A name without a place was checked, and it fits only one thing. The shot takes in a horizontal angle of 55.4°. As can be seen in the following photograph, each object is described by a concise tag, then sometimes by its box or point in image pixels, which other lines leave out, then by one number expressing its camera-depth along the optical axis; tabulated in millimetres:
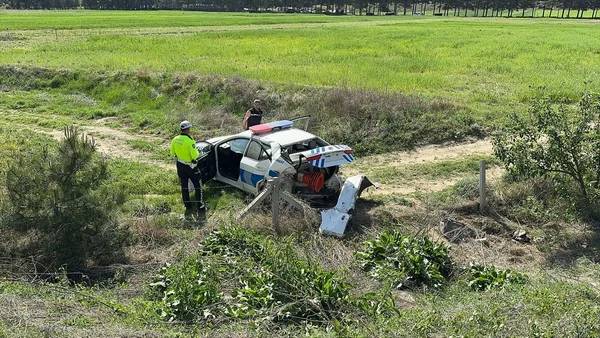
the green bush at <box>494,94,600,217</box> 9859
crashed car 10250
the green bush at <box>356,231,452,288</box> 7781
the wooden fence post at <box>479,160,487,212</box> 10405
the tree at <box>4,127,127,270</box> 8359
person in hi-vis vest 11078
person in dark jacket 13781
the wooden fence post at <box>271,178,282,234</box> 9391
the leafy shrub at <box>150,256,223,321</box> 6531
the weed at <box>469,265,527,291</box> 7387
